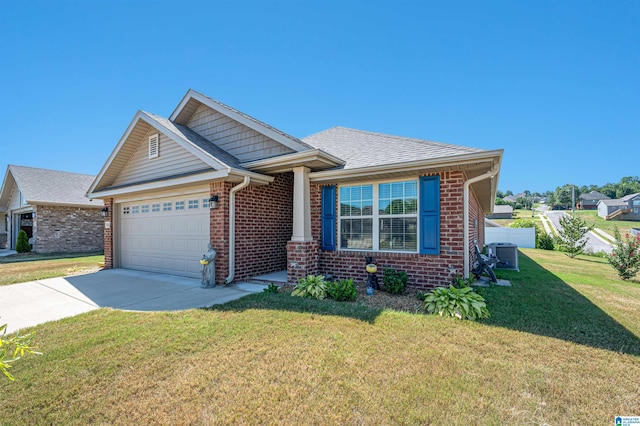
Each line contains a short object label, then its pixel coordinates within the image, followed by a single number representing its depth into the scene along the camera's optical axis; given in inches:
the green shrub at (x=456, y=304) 188.1
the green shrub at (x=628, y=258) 369.7
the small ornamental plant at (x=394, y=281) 240.2
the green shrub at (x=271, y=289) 252.8
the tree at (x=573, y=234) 654.5
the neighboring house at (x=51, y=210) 669.9
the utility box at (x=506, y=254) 401.7
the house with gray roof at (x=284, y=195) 243.1
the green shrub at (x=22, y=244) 668.1
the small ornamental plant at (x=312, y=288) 235.3
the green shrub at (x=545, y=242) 812.3
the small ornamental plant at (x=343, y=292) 225.8
